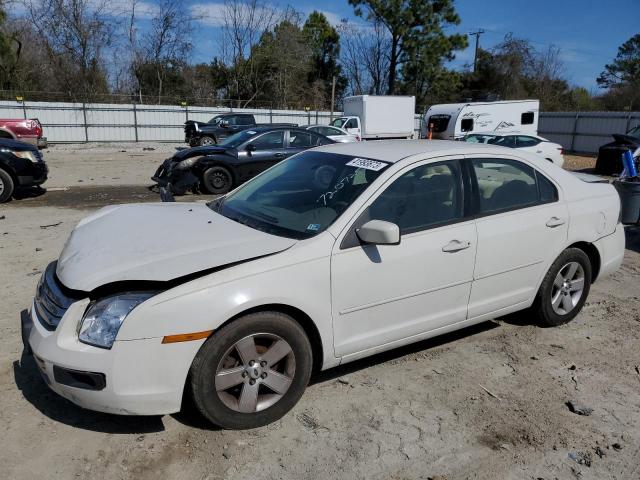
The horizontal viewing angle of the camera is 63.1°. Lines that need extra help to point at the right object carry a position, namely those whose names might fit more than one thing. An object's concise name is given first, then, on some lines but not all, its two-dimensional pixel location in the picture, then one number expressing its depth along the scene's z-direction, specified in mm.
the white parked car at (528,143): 15789
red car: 17047
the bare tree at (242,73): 42250
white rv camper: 23125
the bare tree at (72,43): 35031
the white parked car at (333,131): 18611
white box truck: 26609
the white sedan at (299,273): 2643
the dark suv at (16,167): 9609
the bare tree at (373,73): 45484
